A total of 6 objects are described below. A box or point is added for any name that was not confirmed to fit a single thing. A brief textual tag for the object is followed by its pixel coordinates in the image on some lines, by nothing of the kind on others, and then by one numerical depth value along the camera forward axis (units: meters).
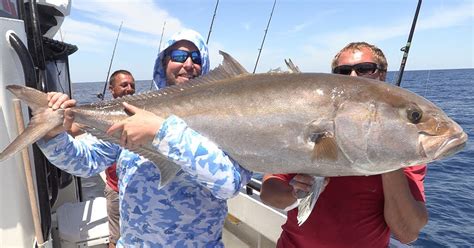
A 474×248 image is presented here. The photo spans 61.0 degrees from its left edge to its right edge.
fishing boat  2.63
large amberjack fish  1.76
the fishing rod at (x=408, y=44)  4.33
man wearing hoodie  1.73
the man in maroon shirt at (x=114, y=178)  4.12
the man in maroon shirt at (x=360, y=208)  2.06
